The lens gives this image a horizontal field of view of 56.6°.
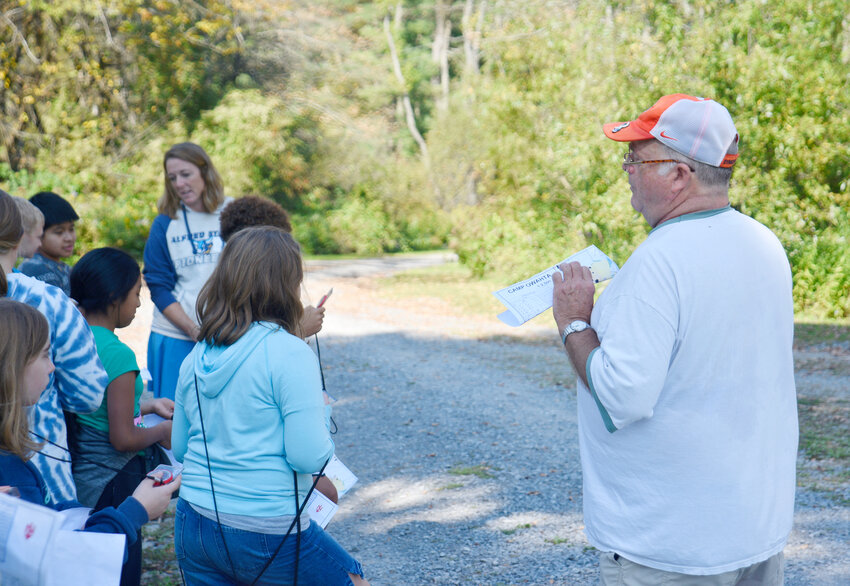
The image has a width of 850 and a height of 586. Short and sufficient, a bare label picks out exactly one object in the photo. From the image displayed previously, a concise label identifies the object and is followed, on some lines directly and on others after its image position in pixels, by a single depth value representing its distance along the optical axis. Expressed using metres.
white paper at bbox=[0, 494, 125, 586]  1.92
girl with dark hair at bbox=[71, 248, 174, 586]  3.09
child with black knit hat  4.16
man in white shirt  1.99
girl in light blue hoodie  2.38
